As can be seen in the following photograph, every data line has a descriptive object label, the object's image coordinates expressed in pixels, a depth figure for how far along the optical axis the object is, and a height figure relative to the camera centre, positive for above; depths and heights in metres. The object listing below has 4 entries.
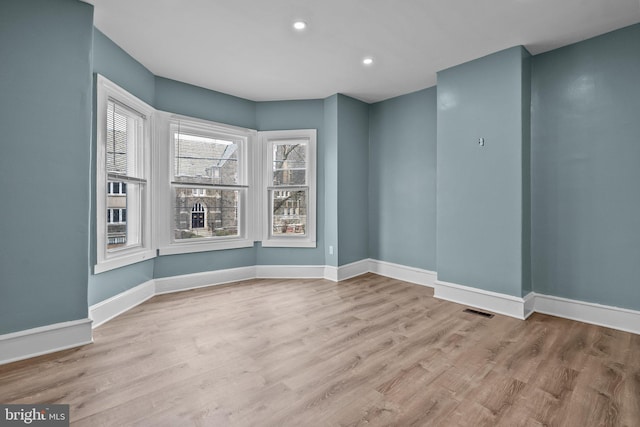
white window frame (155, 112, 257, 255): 3.88 +0.41
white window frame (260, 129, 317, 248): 4.72 +0.51
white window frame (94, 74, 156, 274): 2.85 +0.35
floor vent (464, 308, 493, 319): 3.19 -1.07
